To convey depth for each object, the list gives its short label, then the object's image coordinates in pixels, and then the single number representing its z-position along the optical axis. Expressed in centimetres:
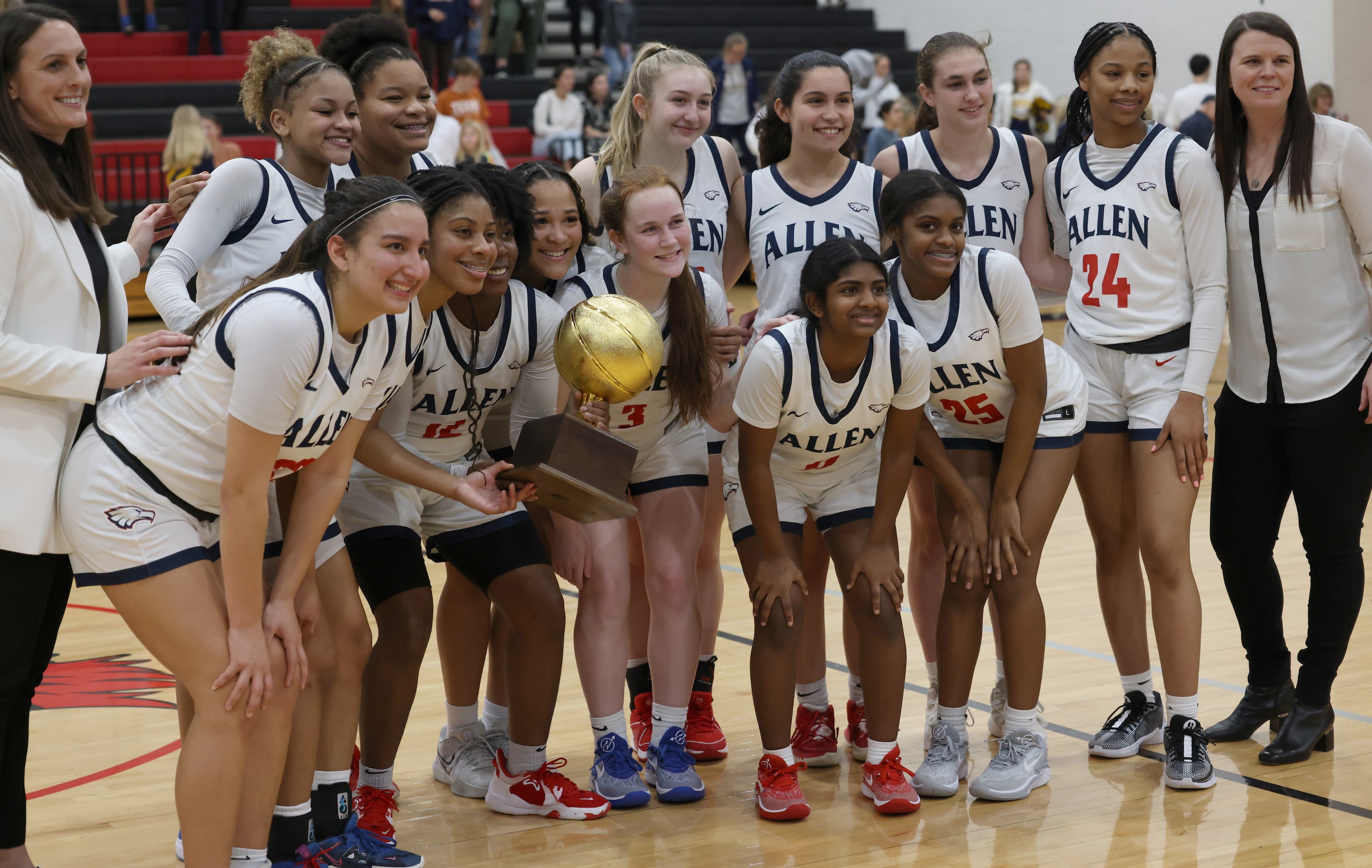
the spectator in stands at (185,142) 1196
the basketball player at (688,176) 405
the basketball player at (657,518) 368
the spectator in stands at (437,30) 1456
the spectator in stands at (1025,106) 1587
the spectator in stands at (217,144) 1230
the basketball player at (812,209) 396
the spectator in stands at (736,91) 1524
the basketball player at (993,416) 363
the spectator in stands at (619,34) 1633
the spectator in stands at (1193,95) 1441
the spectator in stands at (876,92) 1623
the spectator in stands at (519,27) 1641
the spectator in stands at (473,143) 1315
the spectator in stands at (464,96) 1324
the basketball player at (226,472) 272
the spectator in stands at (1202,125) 1298
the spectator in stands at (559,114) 1476
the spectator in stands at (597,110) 1460
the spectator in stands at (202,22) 1486
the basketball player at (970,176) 402
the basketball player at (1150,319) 373
